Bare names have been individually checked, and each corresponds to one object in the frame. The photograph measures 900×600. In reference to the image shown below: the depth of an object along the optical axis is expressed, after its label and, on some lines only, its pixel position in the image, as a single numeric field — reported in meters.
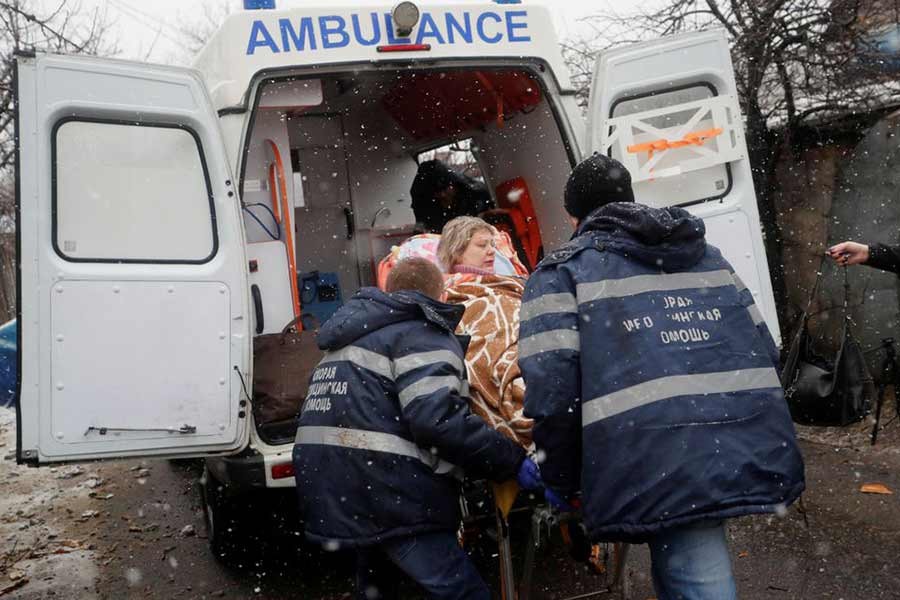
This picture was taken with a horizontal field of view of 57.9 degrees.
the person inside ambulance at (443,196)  7.18
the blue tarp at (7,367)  5.66
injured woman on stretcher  2.97
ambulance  3.19
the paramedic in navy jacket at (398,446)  2.60
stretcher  2.76
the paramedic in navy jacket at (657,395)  2.04
